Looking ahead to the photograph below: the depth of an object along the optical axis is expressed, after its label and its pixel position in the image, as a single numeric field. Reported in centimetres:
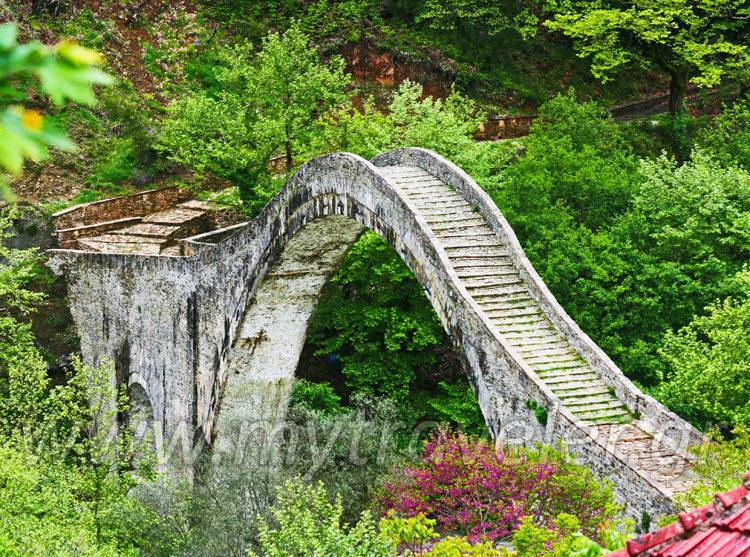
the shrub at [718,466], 977
